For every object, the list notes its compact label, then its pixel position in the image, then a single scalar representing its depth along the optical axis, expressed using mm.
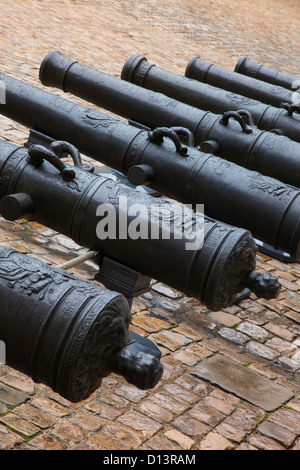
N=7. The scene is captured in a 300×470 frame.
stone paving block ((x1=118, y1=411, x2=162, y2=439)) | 7816
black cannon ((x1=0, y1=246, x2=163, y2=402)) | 5824
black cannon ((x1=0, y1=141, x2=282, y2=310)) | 7848
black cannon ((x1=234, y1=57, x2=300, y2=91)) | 16859
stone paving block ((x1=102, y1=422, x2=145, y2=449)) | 7566
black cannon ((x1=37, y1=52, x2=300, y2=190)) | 10898
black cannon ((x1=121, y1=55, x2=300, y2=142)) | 12648
